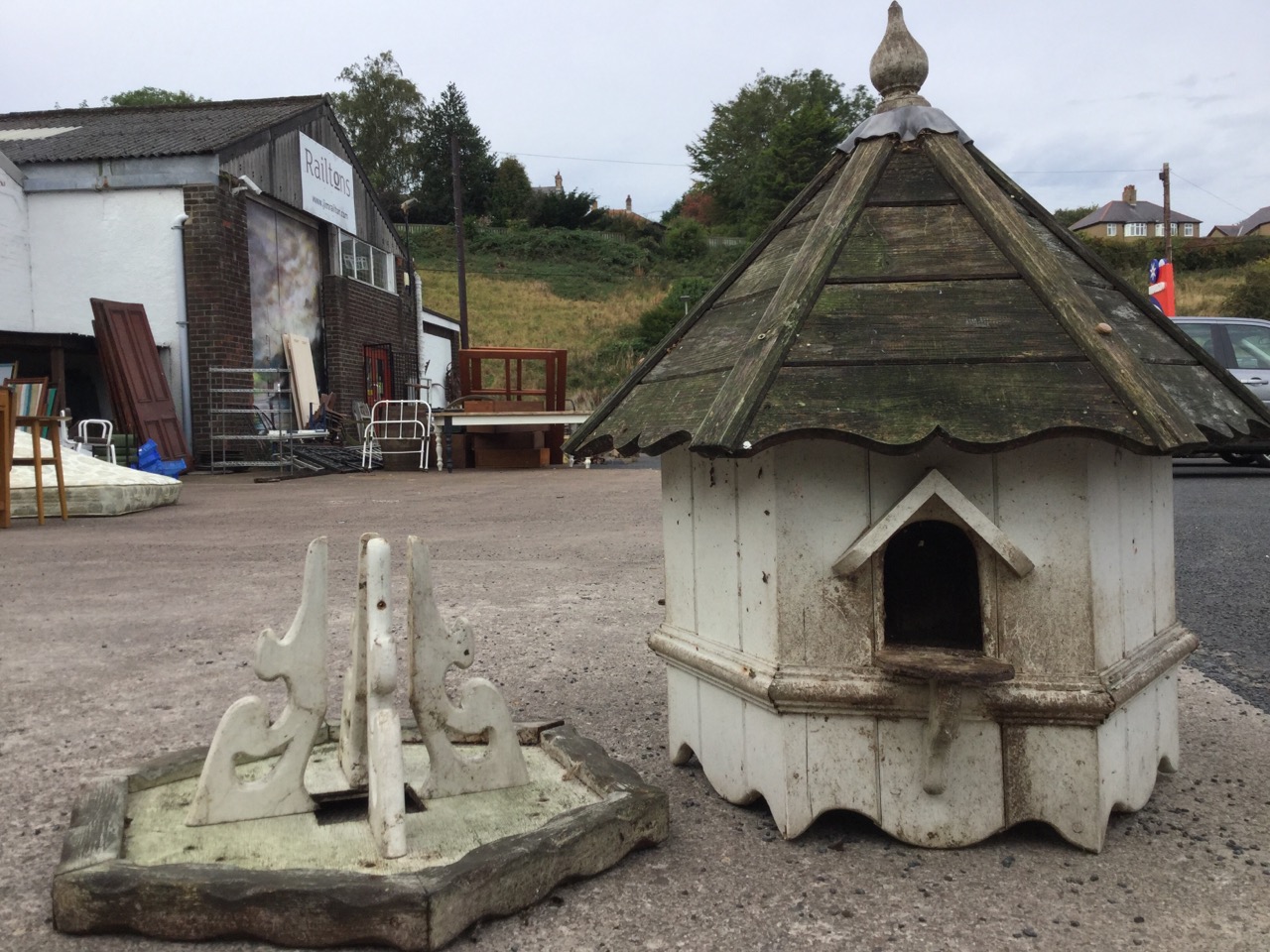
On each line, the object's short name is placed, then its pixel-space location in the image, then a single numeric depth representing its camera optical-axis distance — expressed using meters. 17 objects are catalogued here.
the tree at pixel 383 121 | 61.03
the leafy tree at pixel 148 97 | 56.06
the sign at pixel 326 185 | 19.91
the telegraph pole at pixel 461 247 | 26.60
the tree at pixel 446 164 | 60.06
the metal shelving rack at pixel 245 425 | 16.67
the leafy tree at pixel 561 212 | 62.97
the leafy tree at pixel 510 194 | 61.97
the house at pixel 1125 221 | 76.88
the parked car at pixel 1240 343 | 12.02
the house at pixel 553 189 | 65.38
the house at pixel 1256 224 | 75.94
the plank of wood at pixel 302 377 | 18.97
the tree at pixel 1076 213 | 78.06
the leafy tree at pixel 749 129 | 63.62
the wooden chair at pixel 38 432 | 8.68
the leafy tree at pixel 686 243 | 57.16
